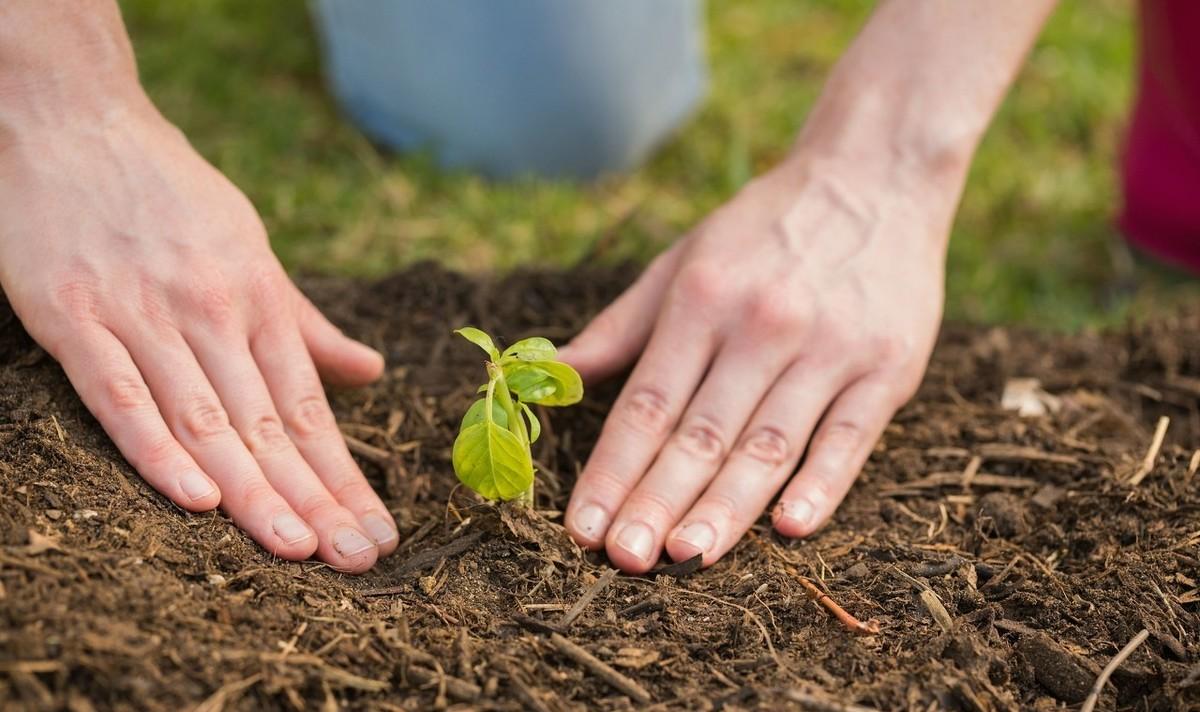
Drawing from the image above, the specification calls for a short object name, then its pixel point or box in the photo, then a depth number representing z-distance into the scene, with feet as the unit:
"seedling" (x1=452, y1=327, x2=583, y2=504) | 2.82
